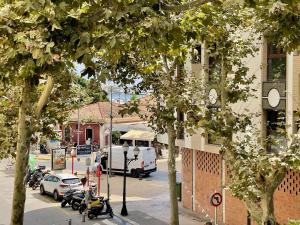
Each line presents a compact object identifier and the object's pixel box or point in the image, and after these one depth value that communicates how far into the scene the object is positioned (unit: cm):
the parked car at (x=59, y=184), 2802
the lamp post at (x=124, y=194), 2373
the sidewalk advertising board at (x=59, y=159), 3342
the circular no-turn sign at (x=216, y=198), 1798
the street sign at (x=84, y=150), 3569
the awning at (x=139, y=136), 4656
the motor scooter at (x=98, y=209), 2334
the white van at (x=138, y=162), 3516
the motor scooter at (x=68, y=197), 2603
